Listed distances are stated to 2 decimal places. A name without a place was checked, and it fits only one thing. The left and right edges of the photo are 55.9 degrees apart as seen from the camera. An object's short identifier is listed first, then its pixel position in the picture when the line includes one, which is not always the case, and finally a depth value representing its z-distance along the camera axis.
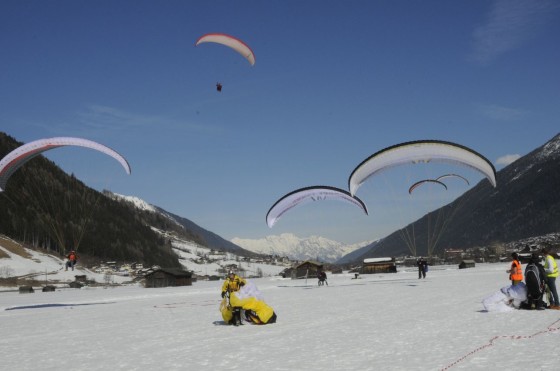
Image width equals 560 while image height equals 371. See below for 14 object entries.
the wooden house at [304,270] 66.25
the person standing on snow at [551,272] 13.83
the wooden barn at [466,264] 66.66
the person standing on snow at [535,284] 13.77
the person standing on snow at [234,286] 13.14
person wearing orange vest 14.44
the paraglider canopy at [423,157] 24.58
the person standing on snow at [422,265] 39.31
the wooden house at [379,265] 67.81
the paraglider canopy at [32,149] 20.69
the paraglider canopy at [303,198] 30.86
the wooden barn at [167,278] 55.19
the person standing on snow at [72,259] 20.84
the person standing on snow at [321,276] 37.21
